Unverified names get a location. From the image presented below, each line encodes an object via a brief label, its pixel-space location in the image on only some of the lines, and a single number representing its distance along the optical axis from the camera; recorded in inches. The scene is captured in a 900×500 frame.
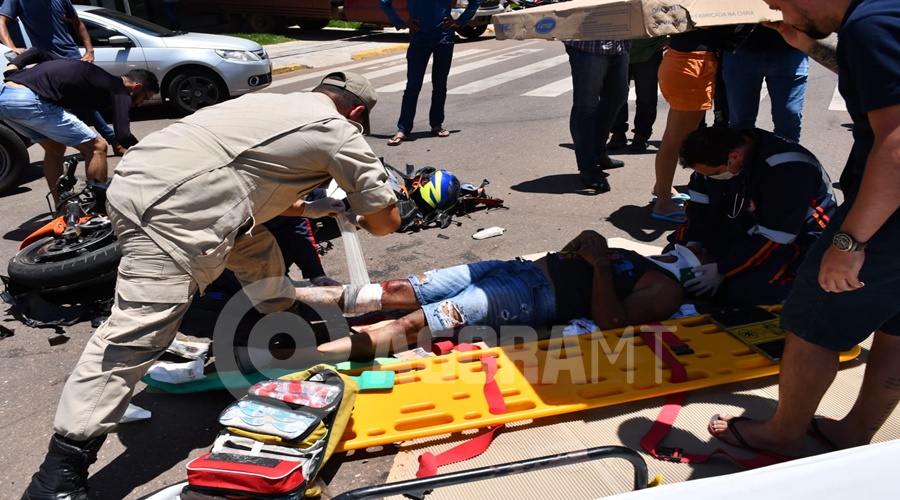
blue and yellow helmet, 216.5
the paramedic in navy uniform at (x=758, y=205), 142.3
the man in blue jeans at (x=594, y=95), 228.2
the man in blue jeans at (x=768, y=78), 175.8
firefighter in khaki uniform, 102.2
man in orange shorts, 192.5
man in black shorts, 78.1
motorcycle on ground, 163.2
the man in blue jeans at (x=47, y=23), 281.4
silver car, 366.6
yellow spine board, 119.3
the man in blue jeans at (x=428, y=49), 303.1
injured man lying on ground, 144.9
